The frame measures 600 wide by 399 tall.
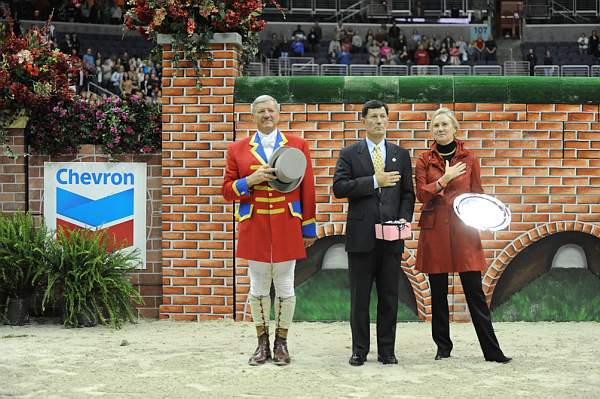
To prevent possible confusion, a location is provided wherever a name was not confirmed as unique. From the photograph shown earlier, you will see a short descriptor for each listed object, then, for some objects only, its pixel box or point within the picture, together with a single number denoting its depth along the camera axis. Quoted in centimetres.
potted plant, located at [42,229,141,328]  763
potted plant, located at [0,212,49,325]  769
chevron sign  823
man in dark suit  613
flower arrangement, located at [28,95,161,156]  823
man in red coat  614
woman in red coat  620
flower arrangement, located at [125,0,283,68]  788
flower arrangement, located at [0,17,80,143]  810
